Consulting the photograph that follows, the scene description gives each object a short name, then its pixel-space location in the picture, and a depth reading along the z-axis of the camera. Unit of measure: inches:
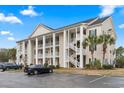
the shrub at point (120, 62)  662.9
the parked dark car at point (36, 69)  478.5
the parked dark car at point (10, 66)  676.1
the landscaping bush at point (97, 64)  559.5
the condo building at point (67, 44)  618.1
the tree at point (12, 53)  984.4
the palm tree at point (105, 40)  568.8
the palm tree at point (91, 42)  570.5
